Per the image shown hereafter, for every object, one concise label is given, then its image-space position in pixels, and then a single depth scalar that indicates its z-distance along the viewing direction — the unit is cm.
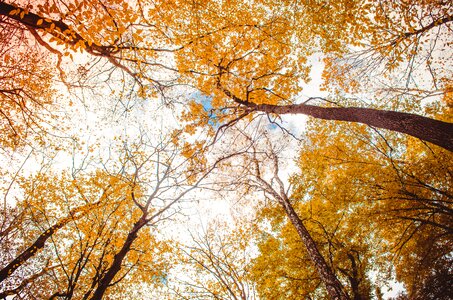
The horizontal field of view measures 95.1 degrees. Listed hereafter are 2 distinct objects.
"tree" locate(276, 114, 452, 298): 740
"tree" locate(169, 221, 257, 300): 899
